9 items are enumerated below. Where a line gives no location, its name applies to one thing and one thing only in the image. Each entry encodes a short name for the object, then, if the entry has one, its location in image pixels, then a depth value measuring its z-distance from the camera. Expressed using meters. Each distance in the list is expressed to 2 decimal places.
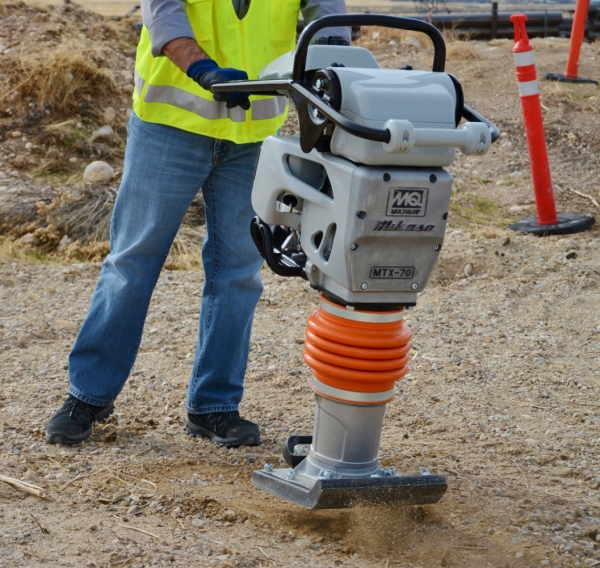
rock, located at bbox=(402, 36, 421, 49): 21.10
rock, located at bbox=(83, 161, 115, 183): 13.51
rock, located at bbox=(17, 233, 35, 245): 11.84
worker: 5.25
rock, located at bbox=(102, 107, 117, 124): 15.24
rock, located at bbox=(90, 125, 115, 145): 14.72
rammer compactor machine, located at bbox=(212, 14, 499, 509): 3.79
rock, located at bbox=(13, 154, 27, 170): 14.03
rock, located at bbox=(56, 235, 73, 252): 11.75
